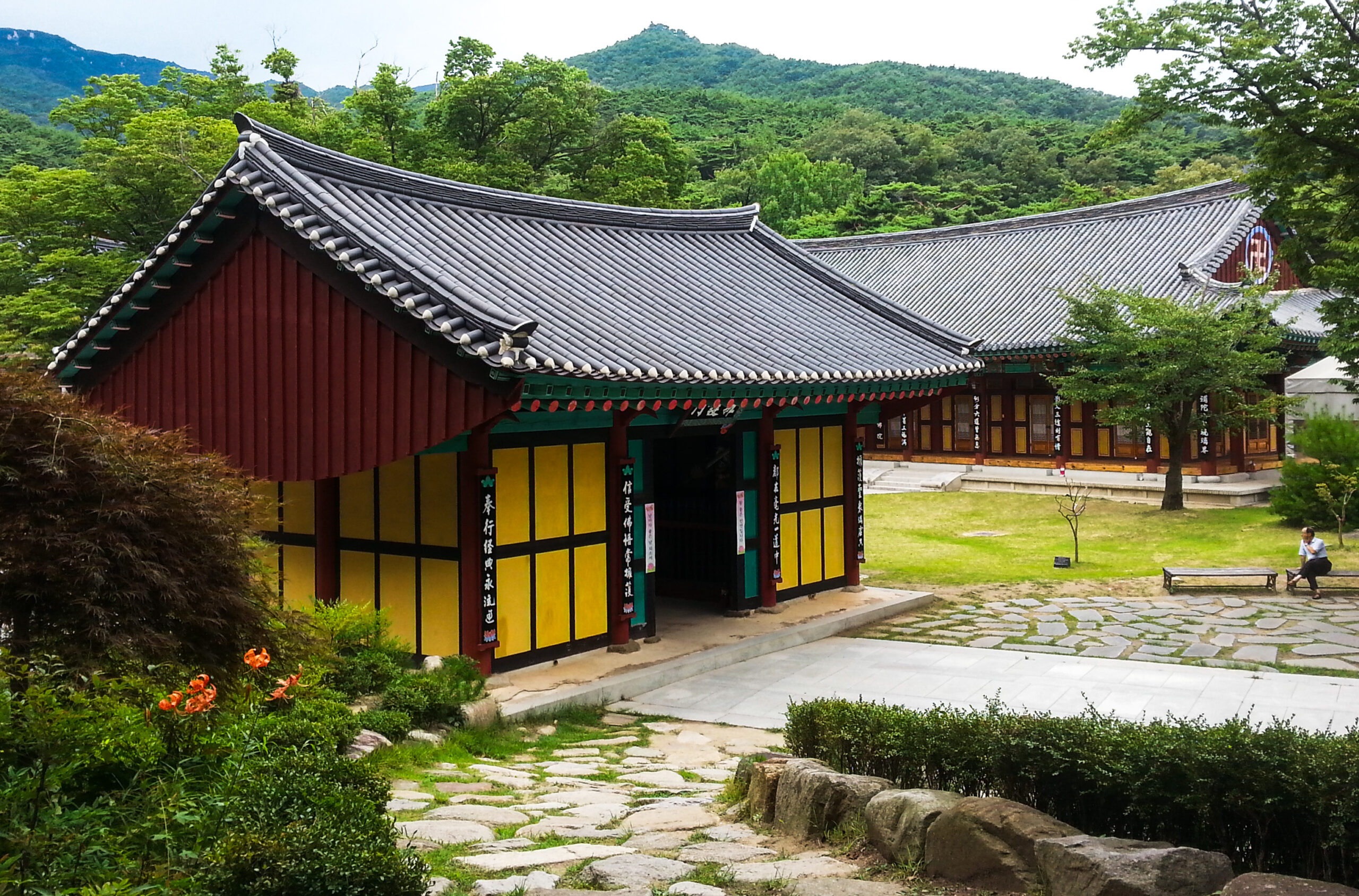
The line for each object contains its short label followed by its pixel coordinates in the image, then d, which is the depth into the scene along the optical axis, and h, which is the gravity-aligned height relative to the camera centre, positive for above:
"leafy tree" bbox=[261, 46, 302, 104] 44.94 +15.08
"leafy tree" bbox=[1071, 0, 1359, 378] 14.18 +4.43
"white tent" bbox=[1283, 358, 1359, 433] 29.83 +1.08
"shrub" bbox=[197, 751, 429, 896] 4.50 -1.70
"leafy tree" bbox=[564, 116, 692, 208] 39.84 +10.20
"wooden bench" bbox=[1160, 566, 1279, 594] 18.27 -2.33
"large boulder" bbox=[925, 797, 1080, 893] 5.55 -2.08
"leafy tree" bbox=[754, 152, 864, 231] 70.00 +15.67
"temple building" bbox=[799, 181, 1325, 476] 32.91 +4.26
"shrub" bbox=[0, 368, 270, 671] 6.00 -0.57
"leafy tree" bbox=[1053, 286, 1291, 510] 25.91 +1.67
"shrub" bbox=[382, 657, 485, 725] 9.70 -2.29
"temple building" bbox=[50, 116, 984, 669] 11.81 +0.54
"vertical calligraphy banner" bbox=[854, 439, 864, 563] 18.11 -0.62
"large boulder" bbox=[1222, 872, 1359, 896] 4.72 -1.94
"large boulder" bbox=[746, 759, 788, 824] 7.27 -2.32
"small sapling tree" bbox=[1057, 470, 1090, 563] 23.94 -1.74
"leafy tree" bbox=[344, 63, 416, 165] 37.31 +11.21
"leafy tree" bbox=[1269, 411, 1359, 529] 23.66 -0.80
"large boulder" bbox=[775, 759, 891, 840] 6.67 -2.20
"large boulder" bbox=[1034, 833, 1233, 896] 4.94 -1.96
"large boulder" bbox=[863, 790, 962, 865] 6.02 -2.12
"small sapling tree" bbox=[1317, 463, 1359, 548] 21.73 -1.22
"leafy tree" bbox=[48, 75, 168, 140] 33.50 +10.13
